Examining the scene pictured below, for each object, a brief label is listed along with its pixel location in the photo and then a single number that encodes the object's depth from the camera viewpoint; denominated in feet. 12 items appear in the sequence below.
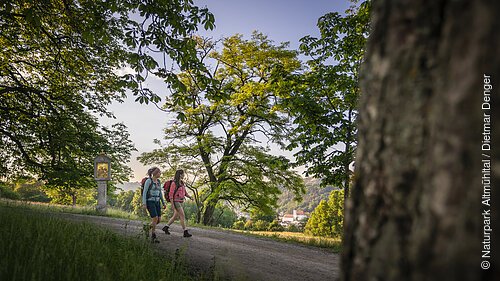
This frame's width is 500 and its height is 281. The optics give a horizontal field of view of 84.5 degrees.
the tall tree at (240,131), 57.26
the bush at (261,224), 176.17
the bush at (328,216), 152.88
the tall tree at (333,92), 29.40
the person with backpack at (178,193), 26.07
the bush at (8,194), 99.10
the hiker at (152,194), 22.70
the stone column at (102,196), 46.59
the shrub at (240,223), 210.49
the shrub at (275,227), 149.89
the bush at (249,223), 216.13
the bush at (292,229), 141.32
